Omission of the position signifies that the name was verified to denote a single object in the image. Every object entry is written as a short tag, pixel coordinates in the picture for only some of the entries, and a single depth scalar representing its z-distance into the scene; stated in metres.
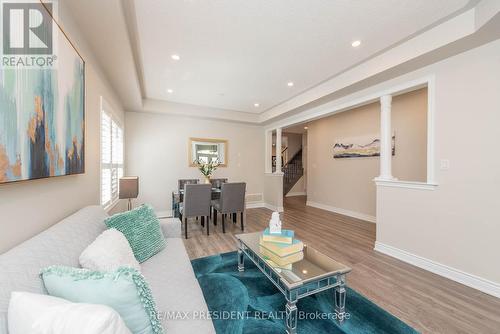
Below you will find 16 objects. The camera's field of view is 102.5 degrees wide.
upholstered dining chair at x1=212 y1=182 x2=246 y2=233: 3.69
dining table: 3.95
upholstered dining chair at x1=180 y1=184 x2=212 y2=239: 3.41
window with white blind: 2.66
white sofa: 0.75
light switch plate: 2.29
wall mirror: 5.05
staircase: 7.89
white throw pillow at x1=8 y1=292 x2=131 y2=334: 0.57
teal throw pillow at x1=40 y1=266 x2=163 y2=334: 0.76
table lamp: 2.91
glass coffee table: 1.42
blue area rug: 1.53
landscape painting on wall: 4.25
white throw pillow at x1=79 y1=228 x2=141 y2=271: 1.10
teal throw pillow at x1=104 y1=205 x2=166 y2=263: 1.63
